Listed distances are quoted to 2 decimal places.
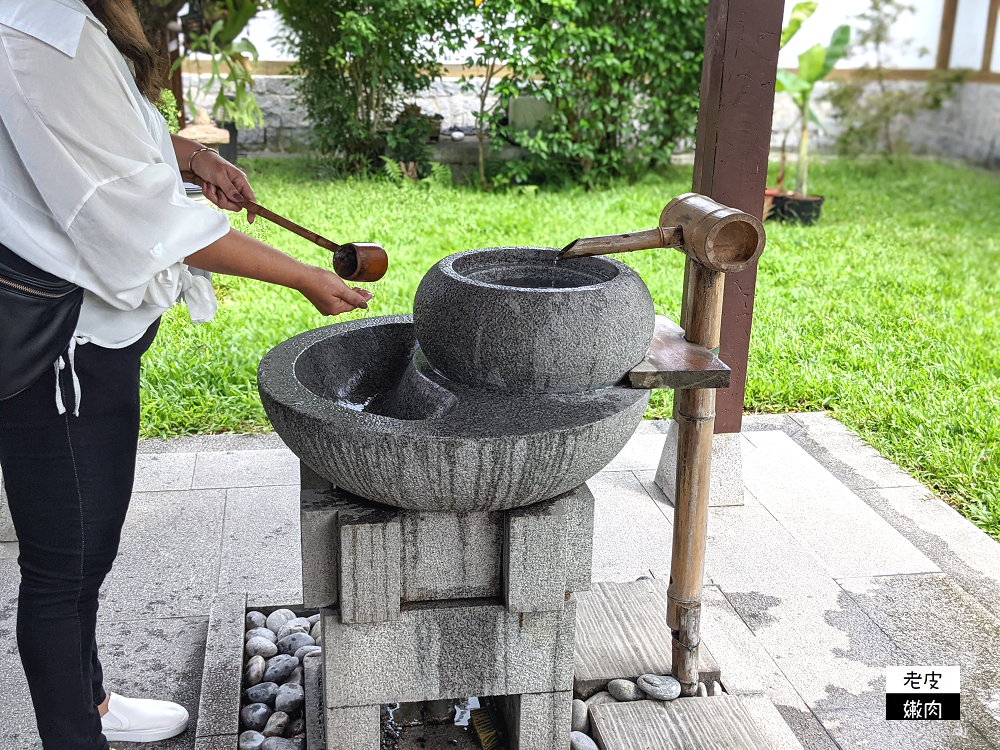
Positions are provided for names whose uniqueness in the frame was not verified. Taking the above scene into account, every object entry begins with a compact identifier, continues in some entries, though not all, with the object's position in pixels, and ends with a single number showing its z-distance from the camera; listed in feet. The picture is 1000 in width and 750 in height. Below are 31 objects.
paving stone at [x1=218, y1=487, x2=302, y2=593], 8.43
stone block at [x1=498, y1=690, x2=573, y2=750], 5.81
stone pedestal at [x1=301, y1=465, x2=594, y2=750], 5.32
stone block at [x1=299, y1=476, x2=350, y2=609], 5.37
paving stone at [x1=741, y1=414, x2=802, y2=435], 12.05
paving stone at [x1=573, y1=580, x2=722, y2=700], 6.81
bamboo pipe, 6.14
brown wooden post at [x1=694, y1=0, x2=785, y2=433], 8.88
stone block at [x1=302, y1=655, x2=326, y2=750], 6.31
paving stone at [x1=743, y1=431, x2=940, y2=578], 8.92
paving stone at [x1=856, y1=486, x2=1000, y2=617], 8.64
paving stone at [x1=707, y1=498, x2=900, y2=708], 7.18
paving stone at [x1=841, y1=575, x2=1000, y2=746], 7.01
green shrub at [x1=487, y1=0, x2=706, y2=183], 23.91
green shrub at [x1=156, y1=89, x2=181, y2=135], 12.22
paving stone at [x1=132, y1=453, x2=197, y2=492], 10.14
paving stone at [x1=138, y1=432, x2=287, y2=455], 11.19
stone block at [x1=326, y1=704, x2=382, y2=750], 5.63
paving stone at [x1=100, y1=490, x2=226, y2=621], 8.02
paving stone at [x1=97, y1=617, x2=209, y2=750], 6.89
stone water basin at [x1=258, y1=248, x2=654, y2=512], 4.91
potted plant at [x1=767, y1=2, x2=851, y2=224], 22.31
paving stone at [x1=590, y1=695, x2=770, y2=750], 6.08
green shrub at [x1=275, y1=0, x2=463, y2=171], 23.91
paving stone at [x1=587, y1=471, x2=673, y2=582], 8.74
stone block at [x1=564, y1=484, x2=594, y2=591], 5.45
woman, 4.44
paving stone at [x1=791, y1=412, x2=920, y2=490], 10.69
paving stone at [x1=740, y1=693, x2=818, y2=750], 6.23
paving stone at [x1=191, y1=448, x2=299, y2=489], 10.30
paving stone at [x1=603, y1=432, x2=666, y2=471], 10.83
